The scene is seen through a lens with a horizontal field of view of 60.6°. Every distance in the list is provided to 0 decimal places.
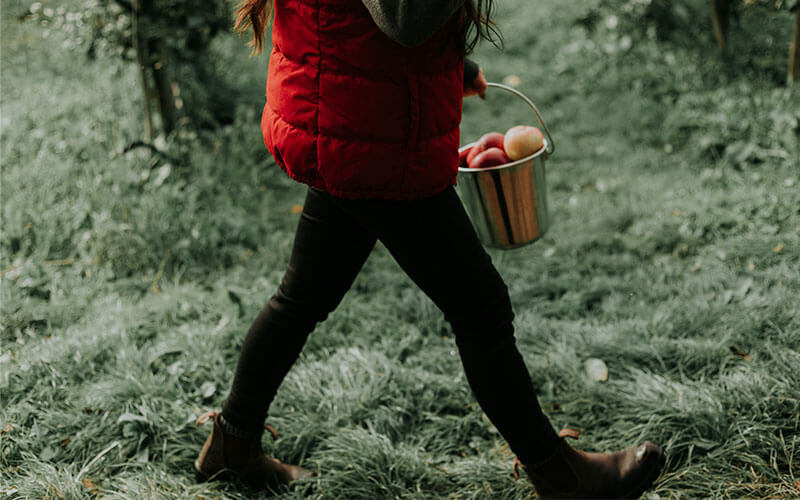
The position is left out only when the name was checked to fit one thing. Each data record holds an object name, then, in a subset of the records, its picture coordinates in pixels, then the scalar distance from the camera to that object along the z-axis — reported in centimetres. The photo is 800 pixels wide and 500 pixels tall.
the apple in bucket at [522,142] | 204
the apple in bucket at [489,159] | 203
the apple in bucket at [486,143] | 212
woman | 136
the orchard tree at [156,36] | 366
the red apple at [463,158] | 212
